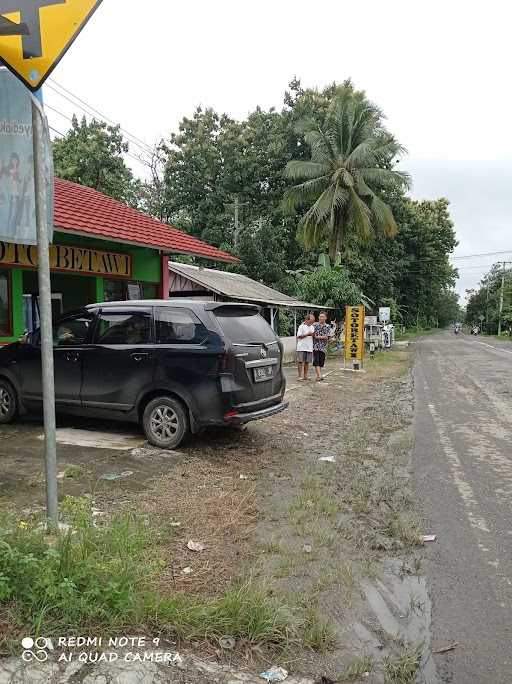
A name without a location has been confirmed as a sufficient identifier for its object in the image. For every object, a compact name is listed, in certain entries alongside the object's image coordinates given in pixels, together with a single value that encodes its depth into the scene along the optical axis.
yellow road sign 2.91
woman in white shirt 13.88
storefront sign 9.12
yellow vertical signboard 18.09
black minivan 6.19
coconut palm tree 26.19
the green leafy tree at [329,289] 26.55
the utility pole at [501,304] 64.75
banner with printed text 4.30
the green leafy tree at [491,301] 66.49
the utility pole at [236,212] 29.98
